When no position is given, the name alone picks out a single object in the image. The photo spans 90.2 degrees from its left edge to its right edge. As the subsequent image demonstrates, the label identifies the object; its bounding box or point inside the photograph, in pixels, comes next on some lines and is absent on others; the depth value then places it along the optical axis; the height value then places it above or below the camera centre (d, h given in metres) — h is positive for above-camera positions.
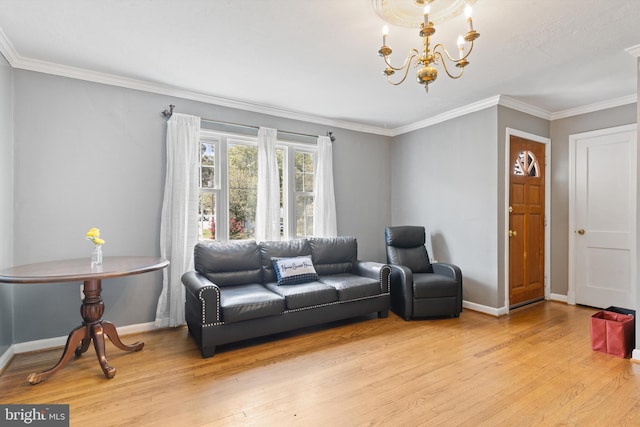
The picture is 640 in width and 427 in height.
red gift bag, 2.68 -1.09
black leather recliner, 3.62 -0.95
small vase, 2.56 -0.37
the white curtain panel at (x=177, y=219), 3.36 -0.09
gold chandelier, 1.75 +1.27
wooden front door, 3.96 -0.16
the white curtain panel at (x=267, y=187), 3.94 +0.28
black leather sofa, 2.72 -0.80
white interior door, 3.71 -0.12
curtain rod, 3.43 +1.03
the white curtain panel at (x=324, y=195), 4.41 +0.20
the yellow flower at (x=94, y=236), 2.55 -0.20
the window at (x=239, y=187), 3.77 +0.29
